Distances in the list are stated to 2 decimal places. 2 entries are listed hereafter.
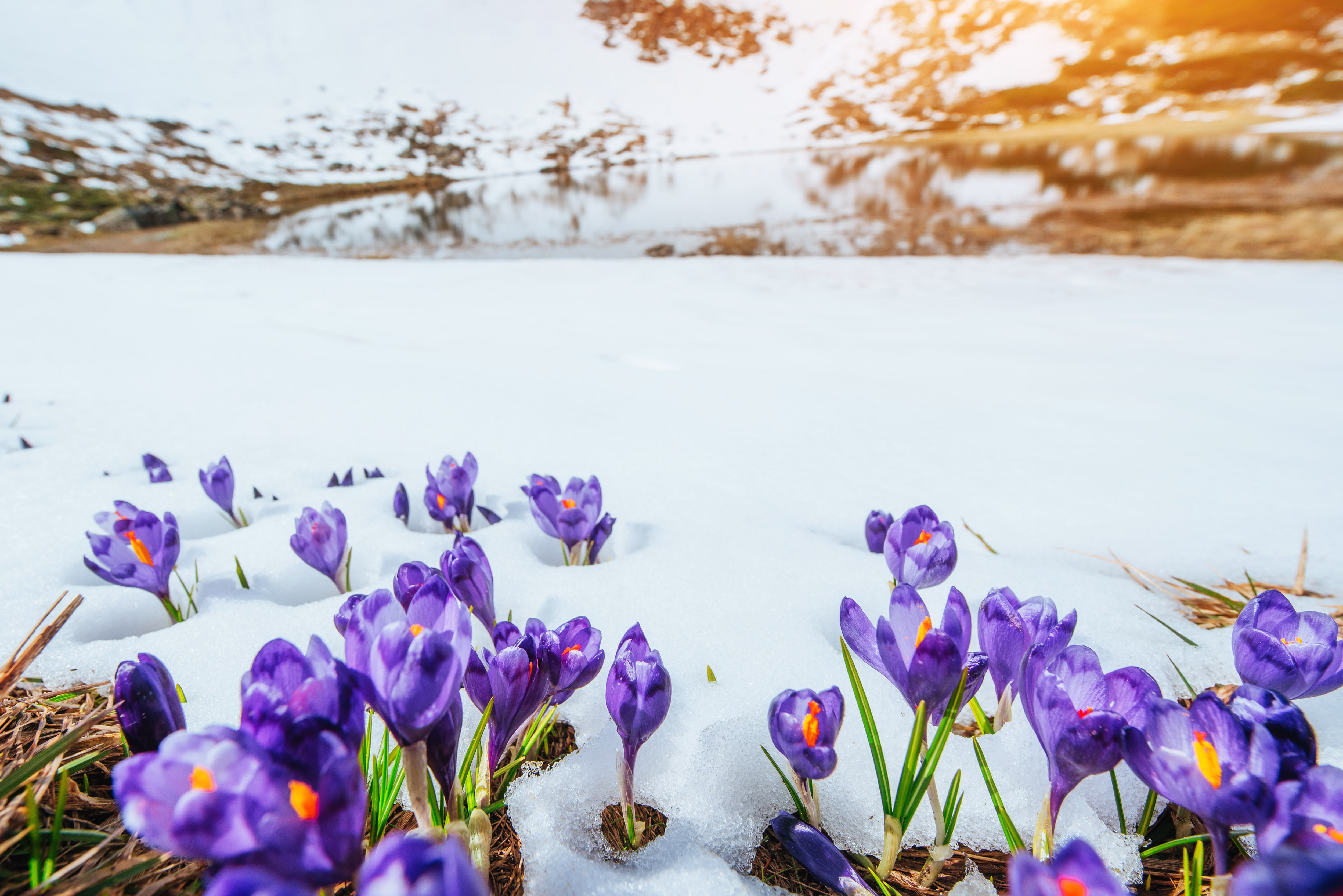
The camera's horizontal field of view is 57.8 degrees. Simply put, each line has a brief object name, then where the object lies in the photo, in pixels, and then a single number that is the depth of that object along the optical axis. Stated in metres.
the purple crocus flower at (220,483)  0.70
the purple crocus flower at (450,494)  0.69
